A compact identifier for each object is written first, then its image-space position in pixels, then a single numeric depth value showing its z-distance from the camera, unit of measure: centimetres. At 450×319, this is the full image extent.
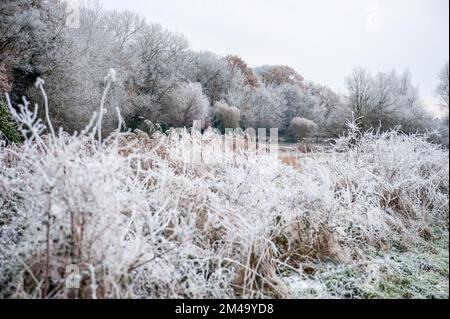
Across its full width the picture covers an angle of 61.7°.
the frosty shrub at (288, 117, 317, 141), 2530
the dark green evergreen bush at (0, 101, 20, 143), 805
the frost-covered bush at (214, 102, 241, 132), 2373
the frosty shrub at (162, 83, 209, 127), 2214
